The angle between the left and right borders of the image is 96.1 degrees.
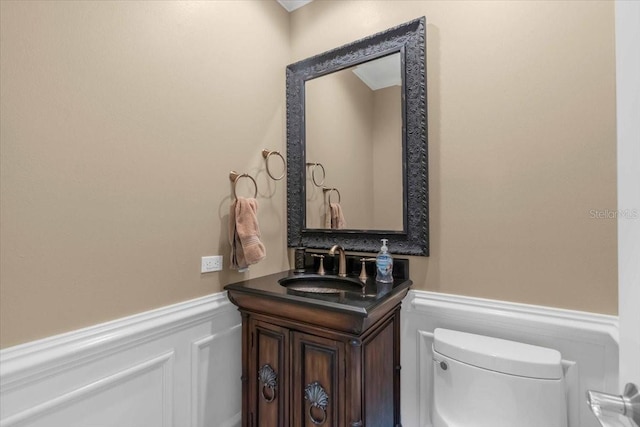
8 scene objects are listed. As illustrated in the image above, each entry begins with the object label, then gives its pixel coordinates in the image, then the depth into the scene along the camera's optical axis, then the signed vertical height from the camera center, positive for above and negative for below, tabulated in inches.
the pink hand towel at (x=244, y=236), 58.1 -4.9
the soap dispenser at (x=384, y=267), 56.9 -11.2
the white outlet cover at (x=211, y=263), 56.2 -10.2
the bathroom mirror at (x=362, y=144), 59.1 +15.5
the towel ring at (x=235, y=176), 61.0 +7.7
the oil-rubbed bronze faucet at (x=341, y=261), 64.7 -11.3
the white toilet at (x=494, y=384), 41.0 -26.5
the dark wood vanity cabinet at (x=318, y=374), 45.0 -28.2
